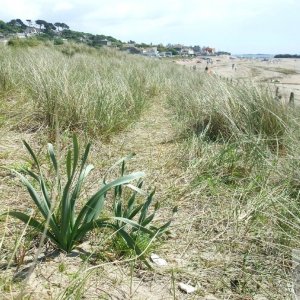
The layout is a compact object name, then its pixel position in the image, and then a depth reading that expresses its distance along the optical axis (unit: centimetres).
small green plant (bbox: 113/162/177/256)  143
